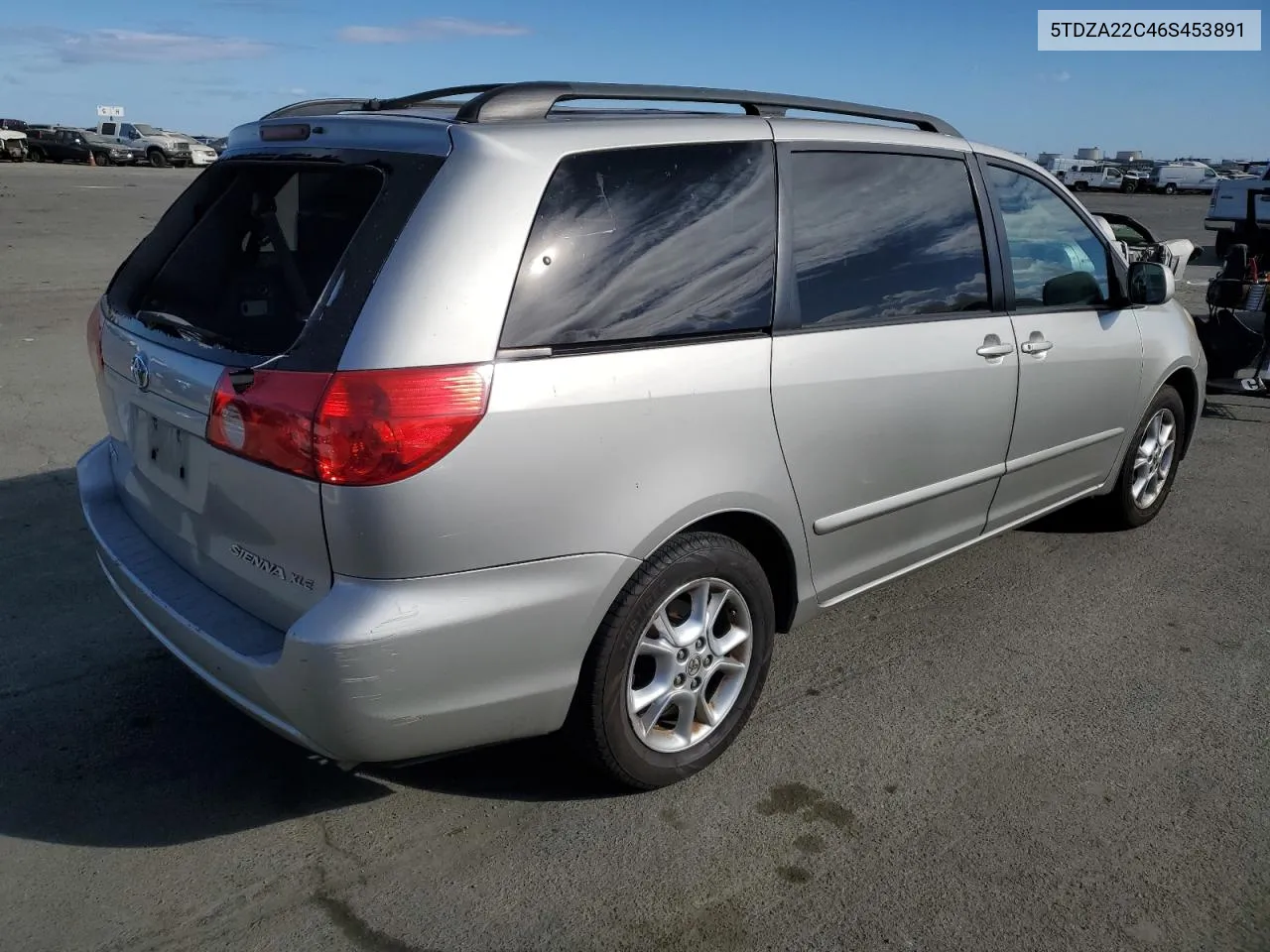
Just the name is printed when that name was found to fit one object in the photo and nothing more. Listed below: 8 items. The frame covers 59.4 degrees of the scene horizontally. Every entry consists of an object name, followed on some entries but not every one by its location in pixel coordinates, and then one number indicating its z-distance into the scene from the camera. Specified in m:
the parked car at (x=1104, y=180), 53.47
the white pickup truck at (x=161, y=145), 45.88
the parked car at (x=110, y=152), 44.25
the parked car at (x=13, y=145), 41.31
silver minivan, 2.45
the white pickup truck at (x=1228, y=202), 22.83
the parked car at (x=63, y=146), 43.97
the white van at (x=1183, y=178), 52.66
